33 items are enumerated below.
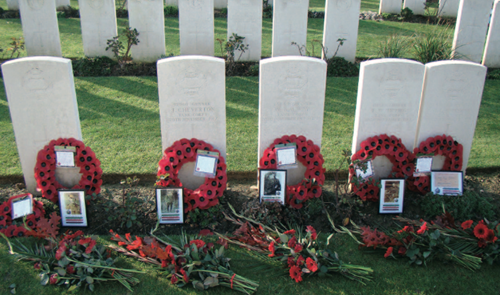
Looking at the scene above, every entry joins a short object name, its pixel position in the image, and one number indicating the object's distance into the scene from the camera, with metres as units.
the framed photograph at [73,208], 3.88
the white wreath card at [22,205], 3.75
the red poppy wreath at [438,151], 4.37
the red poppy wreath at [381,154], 4.23
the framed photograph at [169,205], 3.94
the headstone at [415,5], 12.30
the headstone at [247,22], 7.68
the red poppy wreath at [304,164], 4.16
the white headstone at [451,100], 4.21
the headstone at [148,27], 7.50
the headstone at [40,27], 7.43
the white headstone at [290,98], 4.00
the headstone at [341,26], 7.80
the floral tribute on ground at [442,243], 3.46
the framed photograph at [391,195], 4.18
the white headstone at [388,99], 4.10
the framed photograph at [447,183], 4.34
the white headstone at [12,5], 11.78
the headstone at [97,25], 7.52
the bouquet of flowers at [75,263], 3.19
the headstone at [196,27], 7.46
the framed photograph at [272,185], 4.13
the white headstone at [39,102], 3.93
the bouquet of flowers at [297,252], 3.30
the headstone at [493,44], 7.72
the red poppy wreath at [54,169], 4.05
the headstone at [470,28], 7.87
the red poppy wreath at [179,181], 4.04
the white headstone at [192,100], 3.94
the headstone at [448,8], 12.13
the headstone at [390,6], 12.35
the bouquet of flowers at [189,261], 3.20
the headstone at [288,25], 7.64
